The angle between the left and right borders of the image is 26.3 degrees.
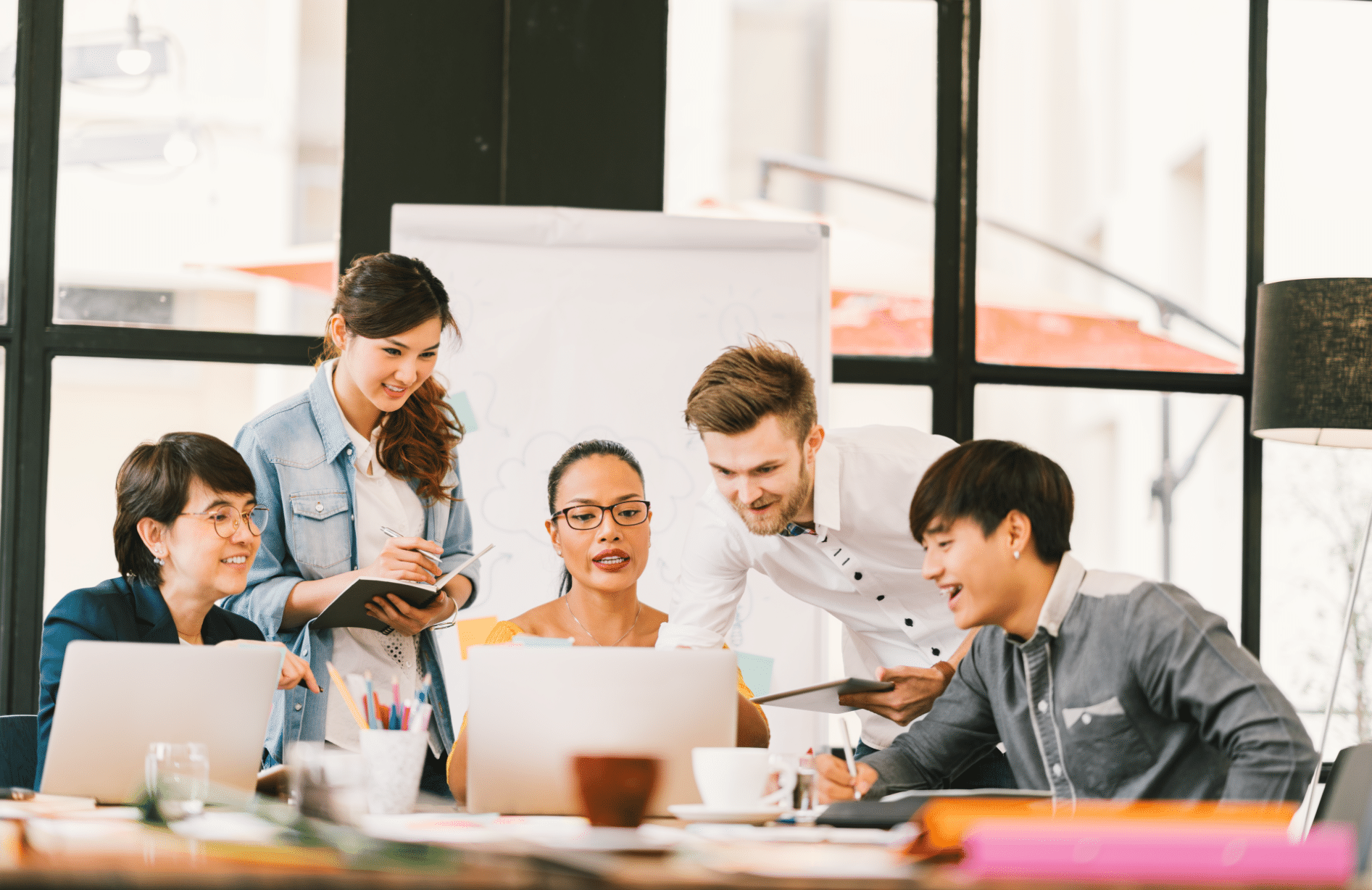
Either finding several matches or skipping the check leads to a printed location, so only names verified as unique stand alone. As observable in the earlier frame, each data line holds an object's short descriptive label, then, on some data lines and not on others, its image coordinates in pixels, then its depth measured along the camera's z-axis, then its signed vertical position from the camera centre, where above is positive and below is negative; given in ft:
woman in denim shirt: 13.78 +0.03
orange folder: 9.21 -0.75
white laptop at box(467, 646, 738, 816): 10.87 -0.73
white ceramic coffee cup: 10.59 -0.88
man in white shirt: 13.62 -0.08
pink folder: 8.67 -0.57
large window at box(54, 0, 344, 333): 18.14 +2.87
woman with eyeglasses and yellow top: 14.09 -0.34
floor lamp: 15.61 +1.20
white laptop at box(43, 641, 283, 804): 10.70 -0.74
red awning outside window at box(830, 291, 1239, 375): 19.08 +1.61
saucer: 10.43 -0.98
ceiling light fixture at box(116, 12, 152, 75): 18.29 +3.77
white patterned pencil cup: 10.77 -0.93
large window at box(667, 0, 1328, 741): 19.23 +2.77
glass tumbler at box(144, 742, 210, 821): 10.22 -0.84
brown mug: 10.11 -0.80
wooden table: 8.32 -0.64
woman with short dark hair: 12.63 -0.20
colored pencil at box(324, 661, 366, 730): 10.84 -0.72
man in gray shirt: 11.27 -0.56
